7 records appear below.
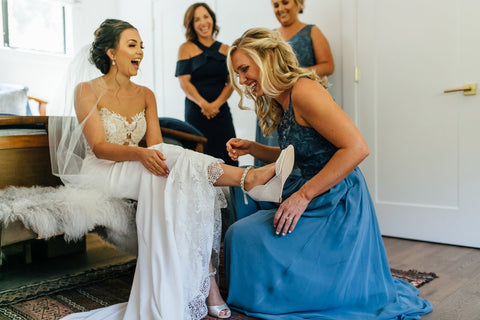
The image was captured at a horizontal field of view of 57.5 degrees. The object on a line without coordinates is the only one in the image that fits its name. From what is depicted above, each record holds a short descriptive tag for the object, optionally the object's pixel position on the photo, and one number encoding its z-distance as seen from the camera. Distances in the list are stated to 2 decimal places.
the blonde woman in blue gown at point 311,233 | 1.54
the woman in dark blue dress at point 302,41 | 2.91
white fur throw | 1.74
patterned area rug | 1.72
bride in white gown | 1.52
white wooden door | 2.63
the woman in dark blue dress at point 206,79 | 3.02
